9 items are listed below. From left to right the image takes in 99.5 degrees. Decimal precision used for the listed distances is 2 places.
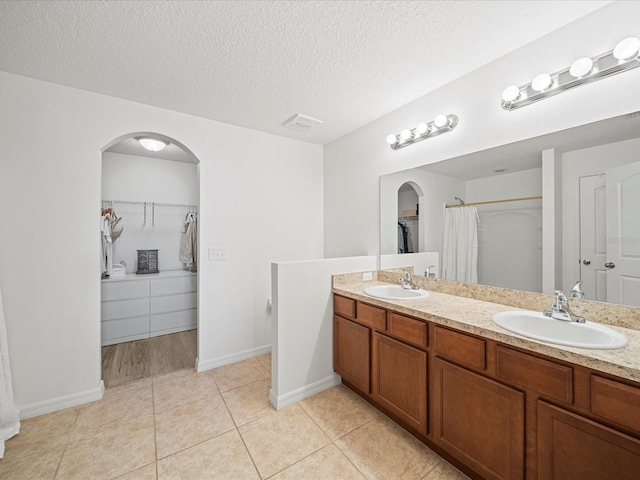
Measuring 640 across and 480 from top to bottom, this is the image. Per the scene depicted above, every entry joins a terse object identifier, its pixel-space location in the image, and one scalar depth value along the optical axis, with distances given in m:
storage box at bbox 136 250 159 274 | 3.70
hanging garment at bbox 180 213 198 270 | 3.94
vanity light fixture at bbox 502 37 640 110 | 1.26
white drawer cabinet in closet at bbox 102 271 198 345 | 3.23
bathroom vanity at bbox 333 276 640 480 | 0.97
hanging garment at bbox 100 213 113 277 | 3.23
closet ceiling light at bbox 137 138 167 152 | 2.90
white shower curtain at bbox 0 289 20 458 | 1.72
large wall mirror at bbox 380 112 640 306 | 1.35
